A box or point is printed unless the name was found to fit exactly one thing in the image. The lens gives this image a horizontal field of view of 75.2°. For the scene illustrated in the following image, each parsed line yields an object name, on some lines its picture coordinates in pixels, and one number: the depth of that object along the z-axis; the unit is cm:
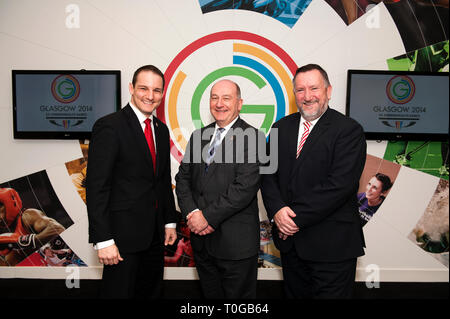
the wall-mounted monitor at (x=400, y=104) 277
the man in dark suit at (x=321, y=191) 165
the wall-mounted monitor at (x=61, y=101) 279
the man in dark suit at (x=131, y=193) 160
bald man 178
